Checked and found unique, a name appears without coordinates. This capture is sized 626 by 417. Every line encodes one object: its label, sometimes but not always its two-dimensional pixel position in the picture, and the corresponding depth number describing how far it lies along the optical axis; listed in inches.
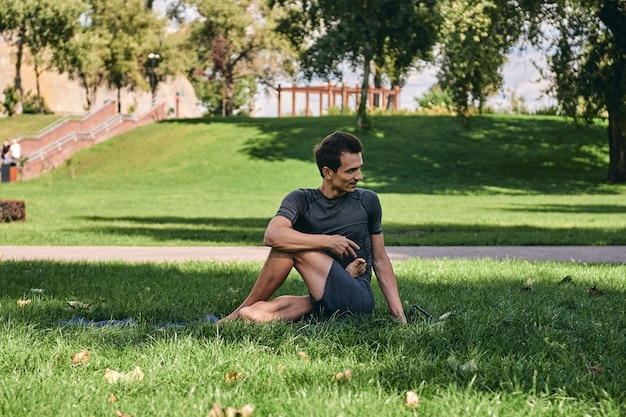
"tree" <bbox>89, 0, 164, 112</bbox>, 2484.0
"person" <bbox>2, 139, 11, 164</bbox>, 1737.5
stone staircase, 1866.4
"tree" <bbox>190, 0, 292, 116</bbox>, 2591.0
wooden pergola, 2358.5
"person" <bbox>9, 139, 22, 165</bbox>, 1742.5
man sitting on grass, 239.8
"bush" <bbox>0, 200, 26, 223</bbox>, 832.9
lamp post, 2466.0
